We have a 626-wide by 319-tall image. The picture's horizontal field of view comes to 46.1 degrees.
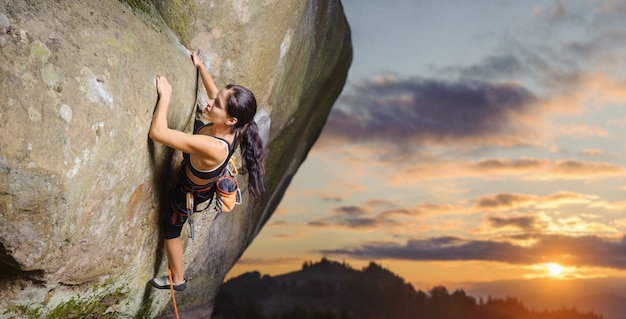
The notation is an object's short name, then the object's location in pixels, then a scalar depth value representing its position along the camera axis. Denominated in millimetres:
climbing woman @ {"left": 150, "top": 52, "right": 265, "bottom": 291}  4742
